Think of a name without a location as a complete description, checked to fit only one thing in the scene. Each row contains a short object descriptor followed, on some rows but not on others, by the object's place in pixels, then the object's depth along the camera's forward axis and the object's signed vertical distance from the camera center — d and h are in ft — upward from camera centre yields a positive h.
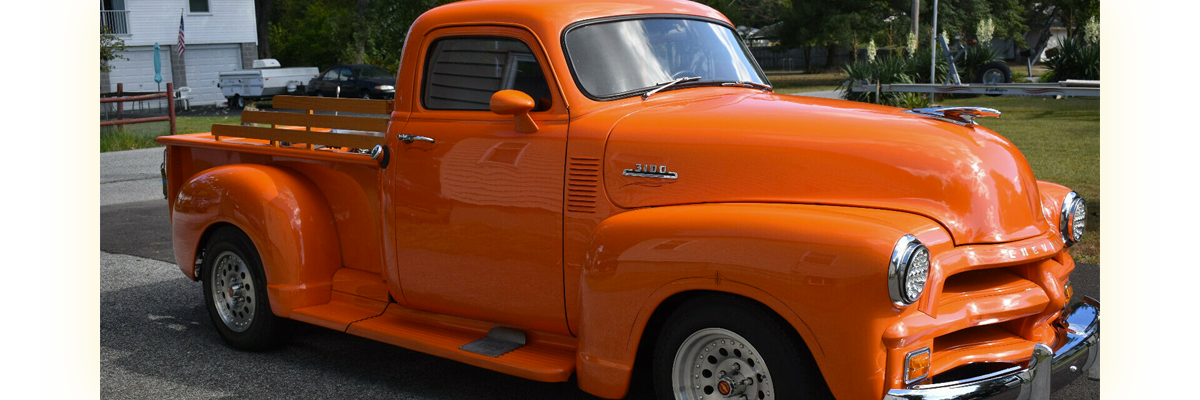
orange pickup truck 11.43 -1.71
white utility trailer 111.24 +3.51
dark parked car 97.40 +2.86
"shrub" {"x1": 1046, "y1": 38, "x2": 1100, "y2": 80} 71.00 +2.09
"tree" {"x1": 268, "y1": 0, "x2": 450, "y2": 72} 106.93 +9.82
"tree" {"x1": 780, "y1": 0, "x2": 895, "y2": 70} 143.84 +11.27
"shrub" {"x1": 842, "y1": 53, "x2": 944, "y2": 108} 63.21 +1.46
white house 125.39 +9.72
